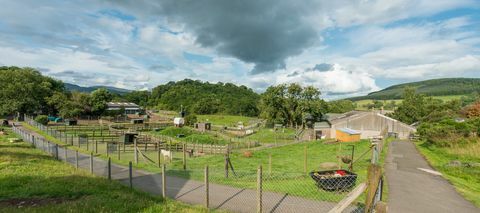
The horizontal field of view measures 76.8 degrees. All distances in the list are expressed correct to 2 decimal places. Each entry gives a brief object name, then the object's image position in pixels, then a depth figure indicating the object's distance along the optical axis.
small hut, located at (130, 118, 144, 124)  73.11
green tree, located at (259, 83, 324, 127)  68.69
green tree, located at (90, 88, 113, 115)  78.00
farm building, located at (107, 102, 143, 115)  103.09
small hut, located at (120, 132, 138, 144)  41.22
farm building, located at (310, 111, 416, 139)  46.81
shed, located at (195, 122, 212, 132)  61.07
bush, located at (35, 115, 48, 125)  55.90
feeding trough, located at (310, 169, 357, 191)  10.63
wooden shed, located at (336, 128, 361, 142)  41.47
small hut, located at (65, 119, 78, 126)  60.75
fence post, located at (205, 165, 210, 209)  8.75
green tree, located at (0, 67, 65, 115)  69.12
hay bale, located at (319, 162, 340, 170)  15.69
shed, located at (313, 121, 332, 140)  53.00
